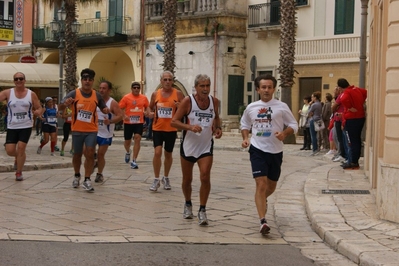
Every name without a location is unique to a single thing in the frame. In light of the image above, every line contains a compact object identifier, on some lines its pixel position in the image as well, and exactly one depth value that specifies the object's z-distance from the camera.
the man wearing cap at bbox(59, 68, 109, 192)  11.54
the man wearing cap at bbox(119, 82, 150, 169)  15.48
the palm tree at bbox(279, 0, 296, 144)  27.08
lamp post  32.09
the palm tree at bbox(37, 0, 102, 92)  34.72
